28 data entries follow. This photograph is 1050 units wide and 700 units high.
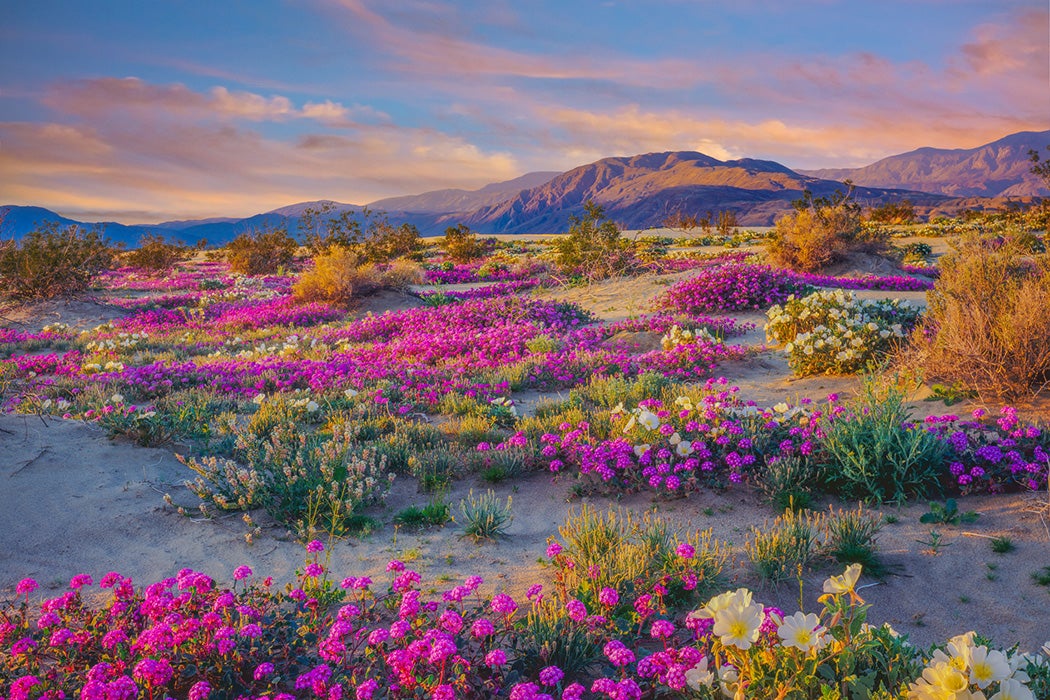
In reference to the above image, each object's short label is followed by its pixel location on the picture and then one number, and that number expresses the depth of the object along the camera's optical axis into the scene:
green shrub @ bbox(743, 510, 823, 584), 3.82
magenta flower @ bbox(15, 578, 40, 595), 3.00
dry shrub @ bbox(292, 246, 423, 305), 18.77
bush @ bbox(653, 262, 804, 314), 15.09
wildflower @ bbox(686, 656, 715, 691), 2.35
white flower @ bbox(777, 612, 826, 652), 2.16
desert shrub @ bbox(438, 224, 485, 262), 34.19
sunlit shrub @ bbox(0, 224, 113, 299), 19.25
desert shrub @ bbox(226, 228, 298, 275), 33.38
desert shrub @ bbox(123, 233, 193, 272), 34.12
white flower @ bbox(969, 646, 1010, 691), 1.97
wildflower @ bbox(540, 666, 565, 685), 2.46
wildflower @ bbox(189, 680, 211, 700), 2.41
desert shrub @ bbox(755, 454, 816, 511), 4.96
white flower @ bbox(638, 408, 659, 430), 5.58
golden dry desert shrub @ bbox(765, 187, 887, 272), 20.61
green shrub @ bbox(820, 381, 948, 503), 4.93
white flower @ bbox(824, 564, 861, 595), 2.21
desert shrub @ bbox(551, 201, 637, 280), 22.28
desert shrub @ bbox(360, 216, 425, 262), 33.34
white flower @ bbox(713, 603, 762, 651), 2.21
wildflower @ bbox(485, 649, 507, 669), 2.46
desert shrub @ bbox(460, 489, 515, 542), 4.65
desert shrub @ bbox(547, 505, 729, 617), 3.46
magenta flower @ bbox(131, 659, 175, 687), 2.41
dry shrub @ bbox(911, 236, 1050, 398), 6.42
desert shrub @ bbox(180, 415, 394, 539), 4.84
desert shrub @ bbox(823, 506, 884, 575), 3.99
